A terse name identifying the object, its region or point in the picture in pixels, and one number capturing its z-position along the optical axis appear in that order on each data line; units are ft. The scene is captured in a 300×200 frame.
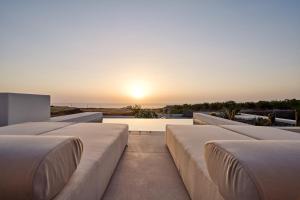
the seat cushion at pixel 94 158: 3.99
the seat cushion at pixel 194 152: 4.65
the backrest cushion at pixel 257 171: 2.91
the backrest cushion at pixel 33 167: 2.90
